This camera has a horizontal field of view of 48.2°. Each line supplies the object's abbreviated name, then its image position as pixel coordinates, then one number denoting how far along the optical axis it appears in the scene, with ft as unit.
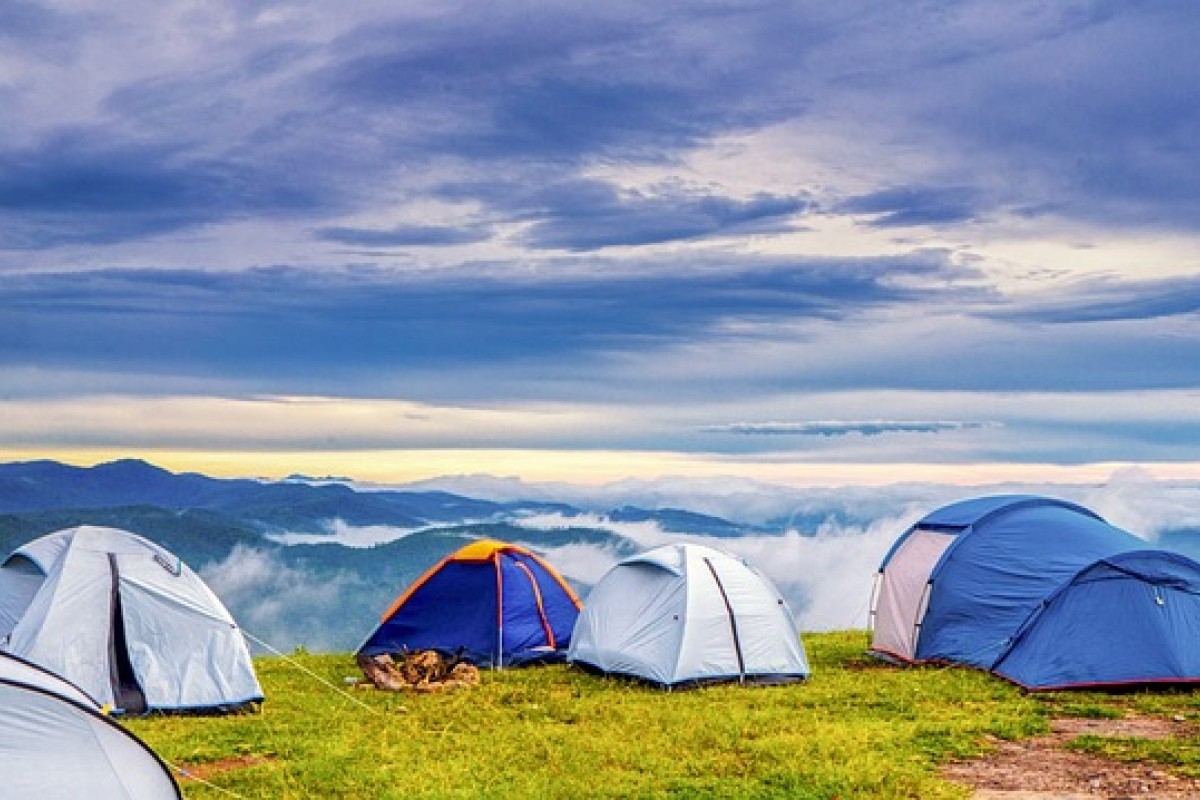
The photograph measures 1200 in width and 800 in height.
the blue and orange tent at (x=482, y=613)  71.31
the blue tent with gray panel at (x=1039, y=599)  64.90
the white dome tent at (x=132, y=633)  55.88
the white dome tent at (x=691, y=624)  63.57
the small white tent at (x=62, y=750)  31.12
